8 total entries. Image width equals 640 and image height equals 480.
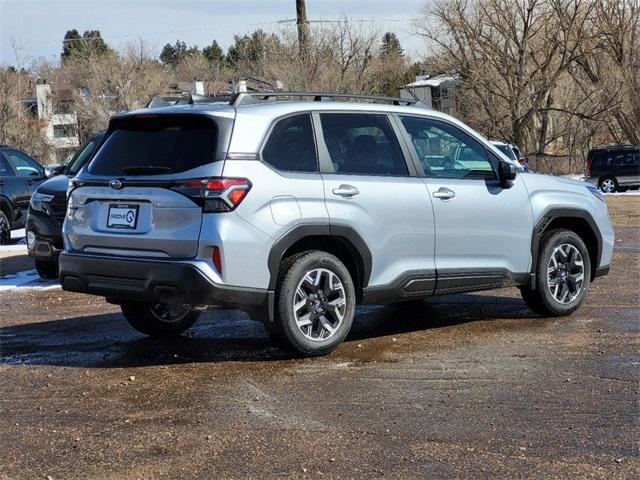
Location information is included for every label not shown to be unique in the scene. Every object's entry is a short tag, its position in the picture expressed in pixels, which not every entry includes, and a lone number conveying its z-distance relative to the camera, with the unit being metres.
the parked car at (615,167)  32.16
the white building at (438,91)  46.23
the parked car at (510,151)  22.05
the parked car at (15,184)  15.53
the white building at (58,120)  52.65
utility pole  38.28
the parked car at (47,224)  10.56
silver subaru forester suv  6.18
